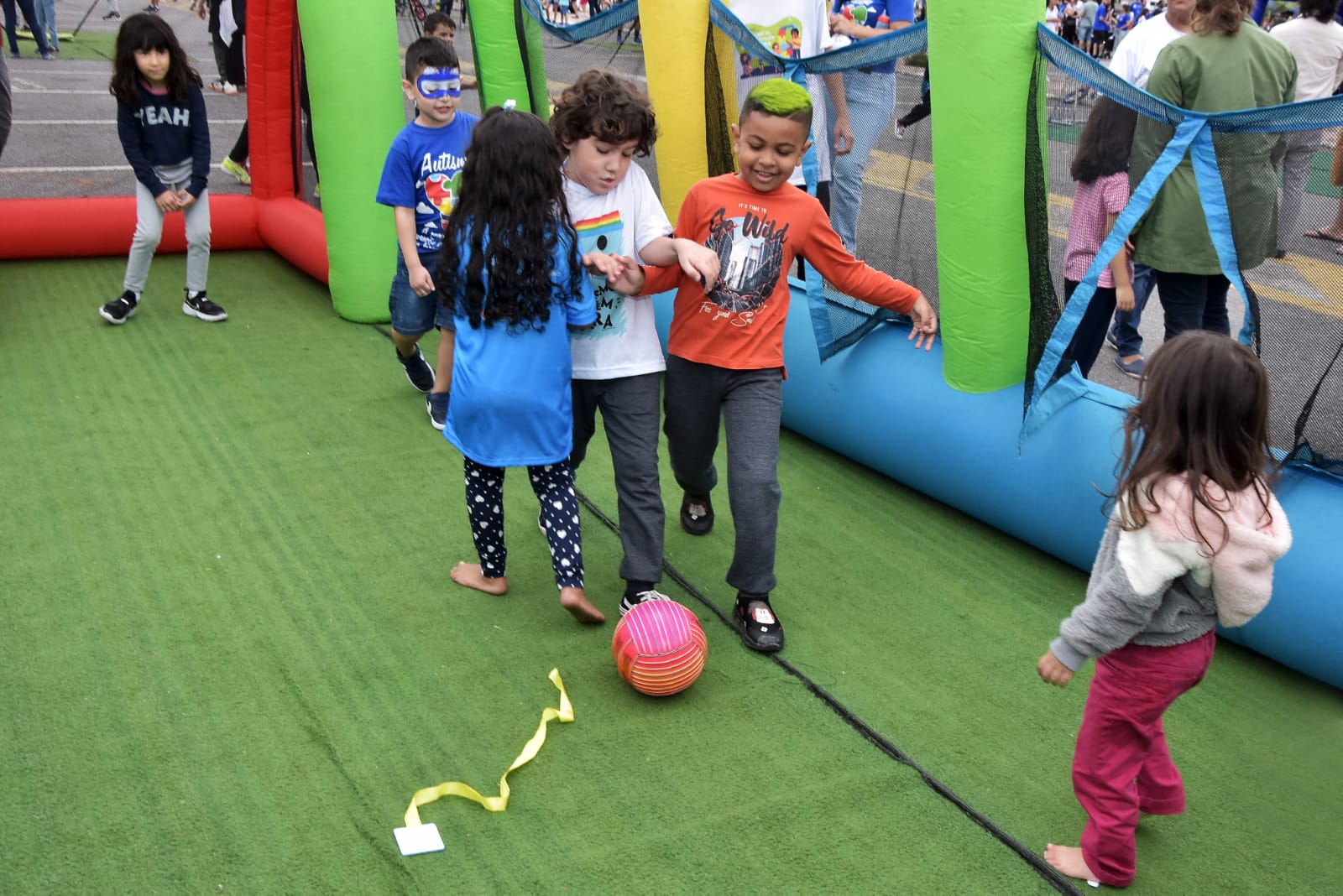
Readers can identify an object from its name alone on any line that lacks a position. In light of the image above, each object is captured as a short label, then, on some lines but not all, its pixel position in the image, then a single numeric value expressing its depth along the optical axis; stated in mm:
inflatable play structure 3971
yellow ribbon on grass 2900
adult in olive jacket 3920
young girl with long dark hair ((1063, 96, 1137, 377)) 3982
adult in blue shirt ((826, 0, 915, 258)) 4734
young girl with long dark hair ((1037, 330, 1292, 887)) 2422
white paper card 2787
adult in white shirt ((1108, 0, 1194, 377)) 5402
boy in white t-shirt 3400
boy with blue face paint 4875
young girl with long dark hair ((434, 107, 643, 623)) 3312
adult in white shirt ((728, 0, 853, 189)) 5754
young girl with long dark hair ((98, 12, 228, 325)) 5898
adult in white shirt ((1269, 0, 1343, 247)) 7500
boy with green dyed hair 3600
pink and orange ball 3340
